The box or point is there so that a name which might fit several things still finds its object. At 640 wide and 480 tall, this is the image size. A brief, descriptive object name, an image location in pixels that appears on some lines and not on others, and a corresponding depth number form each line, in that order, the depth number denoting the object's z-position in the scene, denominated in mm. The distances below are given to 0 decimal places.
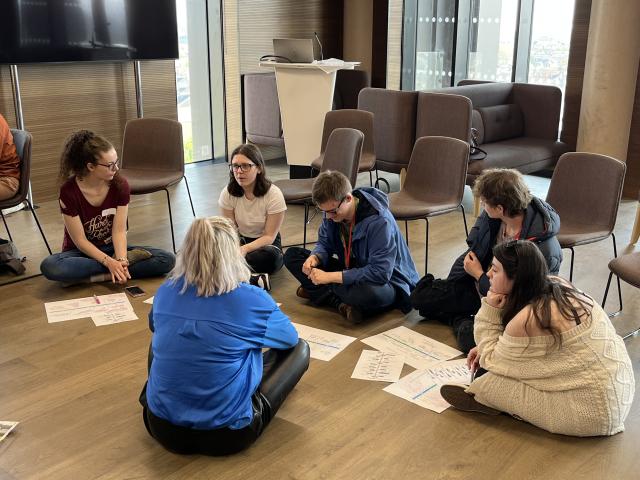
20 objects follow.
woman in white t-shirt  4020
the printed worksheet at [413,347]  3316
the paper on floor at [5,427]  2715
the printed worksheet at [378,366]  3168
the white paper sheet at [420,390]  2948
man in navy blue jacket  3504
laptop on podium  5789
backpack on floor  4418
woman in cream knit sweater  2520
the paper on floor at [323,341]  3389
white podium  5785
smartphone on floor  4098
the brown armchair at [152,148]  5133
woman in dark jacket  3279
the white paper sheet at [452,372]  3119
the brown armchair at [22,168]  4402
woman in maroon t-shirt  4000
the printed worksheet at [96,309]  3777
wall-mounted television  5613
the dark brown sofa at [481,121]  5793
